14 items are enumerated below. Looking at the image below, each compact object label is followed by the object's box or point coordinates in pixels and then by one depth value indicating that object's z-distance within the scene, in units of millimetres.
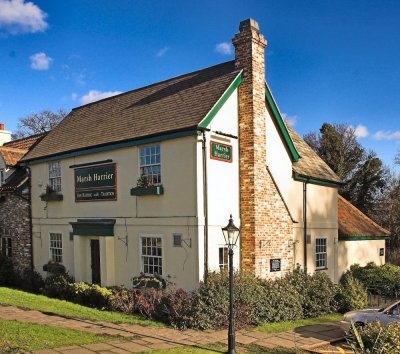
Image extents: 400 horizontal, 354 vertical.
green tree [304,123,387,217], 42375
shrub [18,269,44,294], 19878
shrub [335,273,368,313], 16141
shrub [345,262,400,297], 20125
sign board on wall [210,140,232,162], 14547
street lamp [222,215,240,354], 10312
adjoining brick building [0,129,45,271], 21484
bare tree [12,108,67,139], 52375
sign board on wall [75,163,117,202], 16828
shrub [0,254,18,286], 21656
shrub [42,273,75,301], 17250
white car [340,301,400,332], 11719
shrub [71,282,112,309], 15446
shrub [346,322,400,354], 8242
